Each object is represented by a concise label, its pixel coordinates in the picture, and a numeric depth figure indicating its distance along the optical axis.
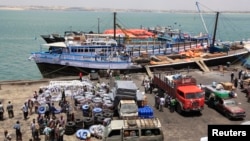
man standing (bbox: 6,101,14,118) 25.86
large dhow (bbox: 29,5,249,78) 43.91
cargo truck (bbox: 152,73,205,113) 26.64
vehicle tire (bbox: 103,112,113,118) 24.55
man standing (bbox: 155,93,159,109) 28.72
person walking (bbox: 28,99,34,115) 27.12
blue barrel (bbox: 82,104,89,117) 25.83
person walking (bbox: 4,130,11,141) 20.95
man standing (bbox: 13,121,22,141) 21.58
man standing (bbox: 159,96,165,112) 28.09
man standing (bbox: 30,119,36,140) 21.55
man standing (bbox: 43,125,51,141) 21.08
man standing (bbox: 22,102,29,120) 25.59
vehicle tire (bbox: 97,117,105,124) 24.06
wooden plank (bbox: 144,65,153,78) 40.87
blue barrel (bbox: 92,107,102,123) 24.17
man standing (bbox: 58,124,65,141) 21.06
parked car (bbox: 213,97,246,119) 25.80
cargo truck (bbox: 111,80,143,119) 24.50
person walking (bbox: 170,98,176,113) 27.82
